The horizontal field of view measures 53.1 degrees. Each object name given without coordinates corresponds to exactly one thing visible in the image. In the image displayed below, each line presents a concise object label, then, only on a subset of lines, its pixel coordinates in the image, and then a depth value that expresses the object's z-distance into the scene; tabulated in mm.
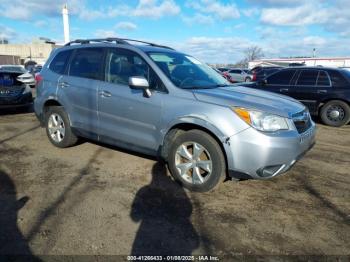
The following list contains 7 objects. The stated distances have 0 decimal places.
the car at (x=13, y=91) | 9781
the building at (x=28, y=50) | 83500
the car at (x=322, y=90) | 9547
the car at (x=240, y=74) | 30355
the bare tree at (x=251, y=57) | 99375
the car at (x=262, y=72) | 23202
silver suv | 4109
